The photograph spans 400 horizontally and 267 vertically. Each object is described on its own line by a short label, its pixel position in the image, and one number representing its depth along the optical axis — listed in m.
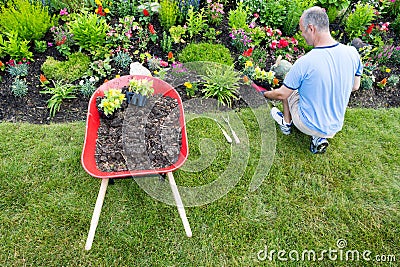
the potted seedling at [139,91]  2.78
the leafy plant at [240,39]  4.12
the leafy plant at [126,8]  4.23
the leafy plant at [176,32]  4.06
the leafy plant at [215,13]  4.37
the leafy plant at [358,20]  4.43
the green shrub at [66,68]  3.66
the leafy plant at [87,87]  3.58
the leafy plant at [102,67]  3.74
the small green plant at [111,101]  2.65
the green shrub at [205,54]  3.93
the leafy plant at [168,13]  4.09
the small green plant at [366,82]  4.05
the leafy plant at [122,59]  3.87
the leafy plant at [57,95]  3.48
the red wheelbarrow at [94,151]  2.36
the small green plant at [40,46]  3.82
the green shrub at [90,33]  3.69
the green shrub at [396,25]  4.75
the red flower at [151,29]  4.08
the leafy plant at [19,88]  3.51
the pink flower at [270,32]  4.23
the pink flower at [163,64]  3.80
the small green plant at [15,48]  3.60
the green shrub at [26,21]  3.70
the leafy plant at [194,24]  4.13
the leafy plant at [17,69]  3.65
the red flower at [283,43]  4.11
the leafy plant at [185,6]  4.31
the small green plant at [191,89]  3.71
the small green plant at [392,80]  4.17
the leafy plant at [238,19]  4.21
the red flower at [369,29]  4.46
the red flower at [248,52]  3.91
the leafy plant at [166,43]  3.99
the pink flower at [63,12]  4.07
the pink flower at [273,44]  4.18
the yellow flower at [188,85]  3.58
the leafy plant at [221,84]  3.67
